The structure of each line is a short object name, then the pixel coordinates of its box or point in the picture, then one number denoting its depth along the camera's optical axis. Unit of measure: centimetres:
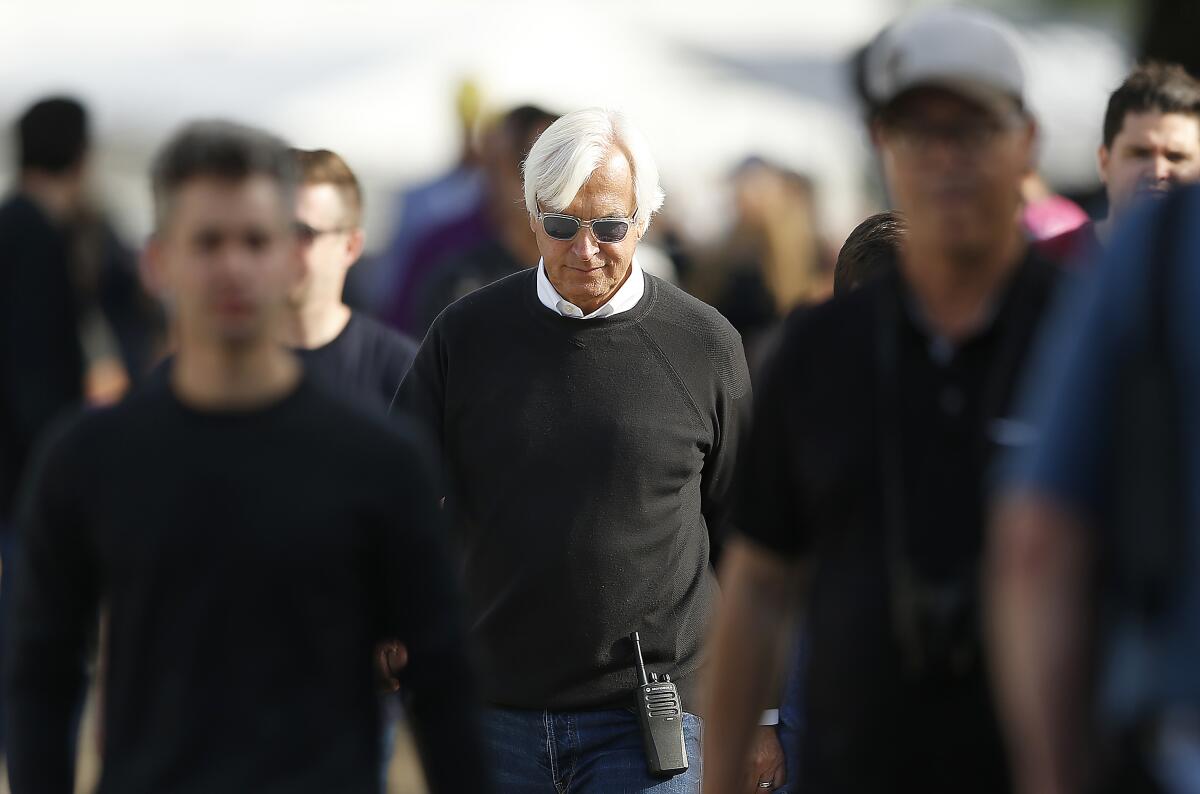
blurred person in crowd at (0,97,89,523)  1551
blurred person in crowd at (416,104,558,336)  1580
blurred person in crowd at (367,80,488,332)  2006
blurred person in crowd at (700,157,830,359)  2184
